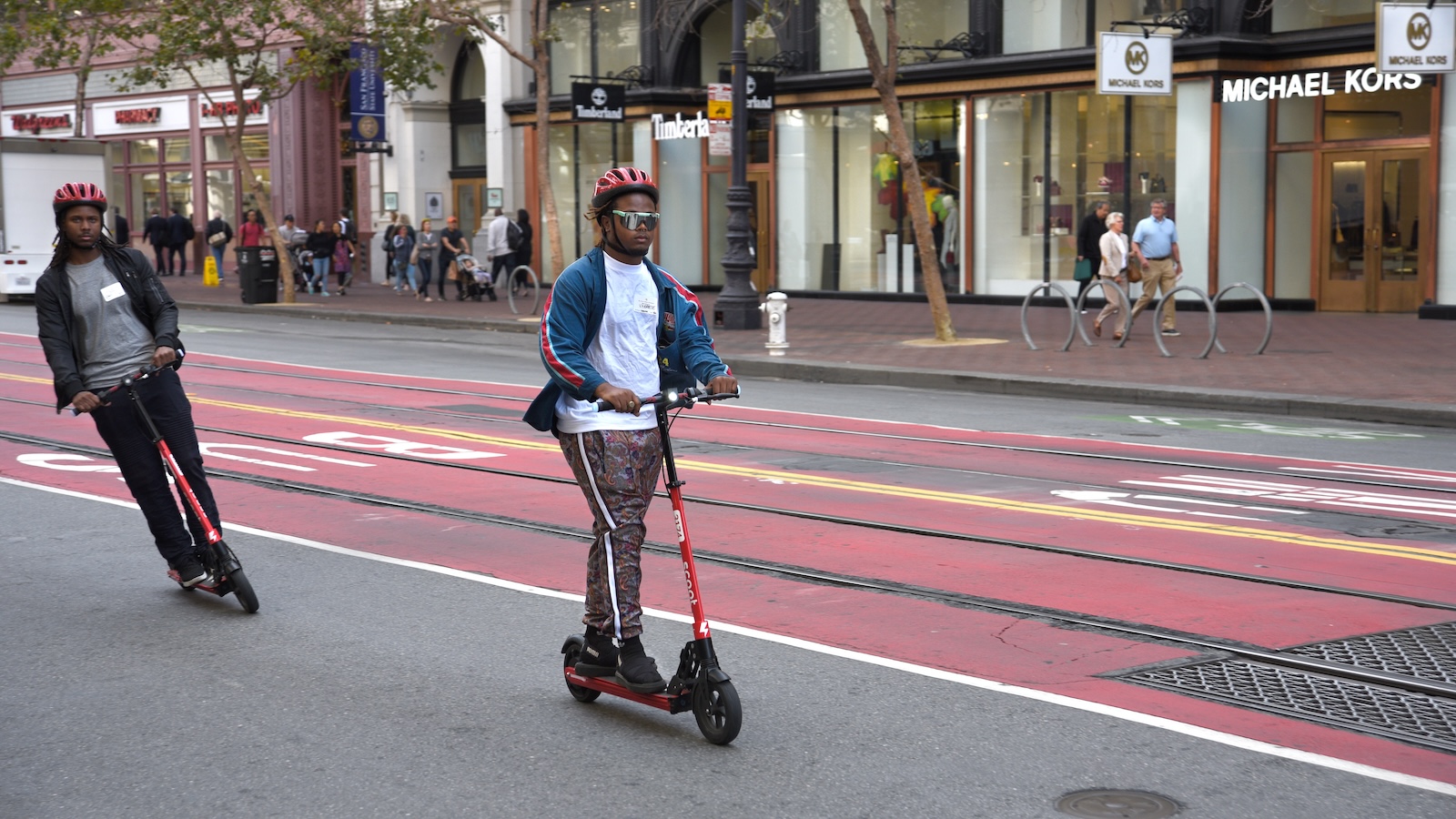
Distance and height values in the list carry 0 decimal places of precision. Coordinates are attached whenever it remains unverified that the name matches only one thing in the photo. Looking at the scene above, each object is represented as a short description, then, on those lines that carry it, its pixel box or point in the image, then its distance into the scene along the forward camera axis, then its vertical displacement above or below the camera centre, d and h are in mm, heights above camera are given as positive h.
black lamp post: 23188 +325
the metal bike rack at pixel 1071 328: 19272 -765
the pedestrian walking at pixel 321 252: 34875 +424
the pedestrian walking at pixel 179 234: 41812 +1040
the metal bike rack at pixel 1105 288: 19641 -518
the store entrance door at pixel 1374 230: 24375 +404
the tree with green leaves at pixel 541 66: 26625 +3371
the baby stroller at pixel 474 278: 32344 -153
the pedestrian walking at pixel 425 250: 33531 +417
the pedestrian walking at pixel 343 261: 36531 +239
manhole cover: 4539 -1530
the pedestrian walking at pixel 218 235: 40125 +978
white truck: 32594 +1473
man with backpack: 32094 +597
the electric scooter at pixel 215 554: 7023 -1216
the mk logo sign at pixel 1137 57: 23062 +2864
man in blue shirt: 20781 +114
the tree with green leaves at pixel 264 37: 28906 +4247
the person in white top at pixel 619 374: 5305 -354
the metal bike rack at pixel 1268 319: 17692 -674
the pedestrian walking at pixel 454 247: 32938 +478
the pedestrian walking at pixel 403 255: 35000 +332
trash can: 31328 -20
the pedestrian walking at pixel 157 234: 41531 +1037
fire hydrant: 20328 -716
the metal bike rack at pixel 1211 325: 17969 -726
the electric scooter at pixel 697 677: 5133 -1307
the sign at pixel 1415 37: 19719 +2656
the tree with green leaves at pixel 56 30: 31266 +5026
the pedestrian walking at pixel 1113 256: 20781 +66
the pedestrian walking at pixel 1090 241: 23109 +286
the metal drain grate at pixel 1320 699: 5293 -1516
